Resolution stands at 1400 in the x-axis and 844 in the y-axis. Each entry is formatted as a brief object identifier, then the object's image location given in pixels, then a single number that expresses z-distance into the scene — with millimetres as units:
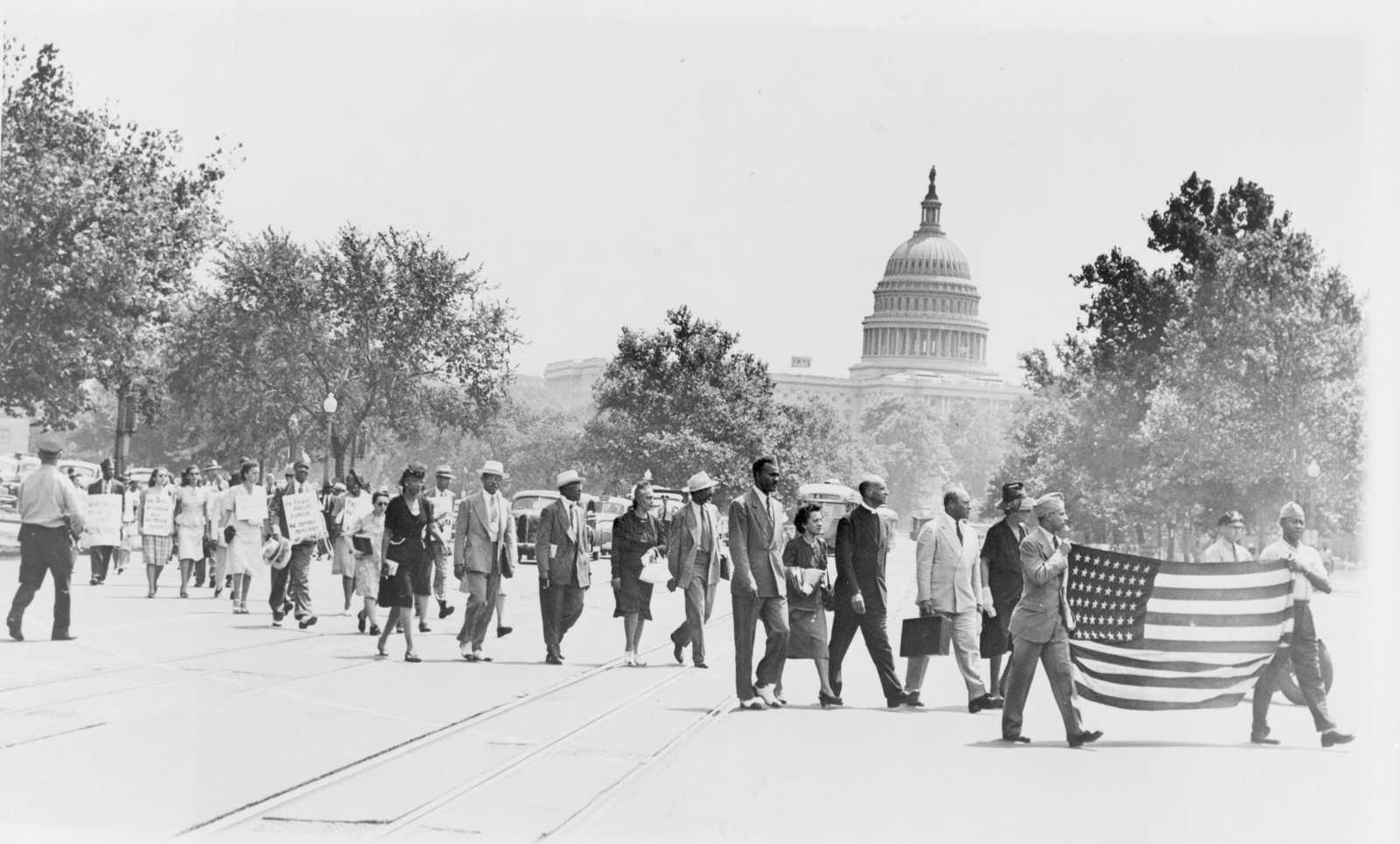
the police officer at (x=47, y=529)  17344
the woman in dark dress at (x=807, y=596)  14672
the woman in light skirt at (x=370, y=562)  19516
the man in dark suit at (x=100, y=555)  26859
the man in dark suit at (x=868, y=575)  14648
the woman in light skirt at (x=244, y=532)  22000
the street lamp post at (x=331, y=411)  47531
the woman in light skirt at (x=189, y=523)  25516
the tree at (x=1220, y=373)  50312
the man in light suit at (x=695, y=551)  17000
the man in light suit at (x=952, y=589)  14719
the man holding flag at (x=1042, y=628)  12469
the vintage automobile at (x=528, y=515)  45094
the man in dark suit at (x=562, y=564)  17469
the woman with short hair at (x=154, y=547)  25172
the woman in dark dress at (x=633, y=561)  17594
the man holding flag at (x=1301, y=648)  12727
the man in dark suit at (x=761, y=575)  14562
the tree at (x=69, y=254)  35625
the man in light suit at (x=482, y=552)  17594
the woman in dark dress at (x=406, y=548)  17078
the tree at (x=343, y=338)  59438
